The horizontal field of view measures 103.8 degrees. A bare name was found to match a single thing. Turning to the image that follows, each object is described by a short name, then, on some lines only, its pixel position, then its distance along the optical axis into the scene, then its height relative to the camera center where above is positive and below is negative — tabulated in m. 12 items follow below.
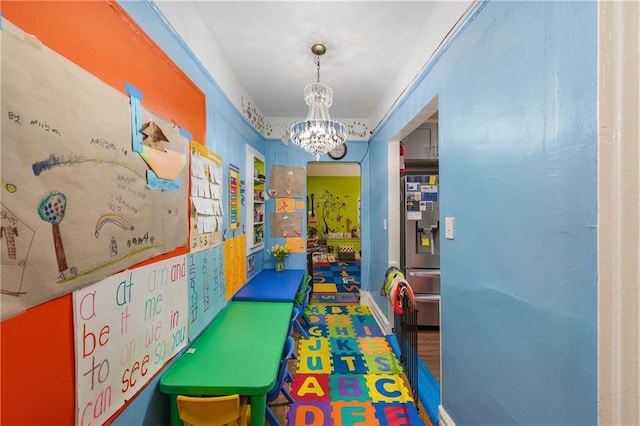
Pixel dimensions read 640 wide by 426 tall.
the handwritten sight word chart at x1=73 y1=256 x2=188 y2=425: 0.80 -0.47
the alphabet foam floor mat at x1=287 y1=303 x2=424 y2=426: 1.66 -1.34
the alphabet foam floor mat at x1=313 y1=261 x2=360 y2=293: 4.39 -1.32
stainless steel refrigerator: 2.83 -0.33
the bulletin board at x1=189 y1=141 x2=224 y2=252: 1.48 +0.09
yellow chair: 1.09 -0.87
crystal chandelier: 1.99 +0.71
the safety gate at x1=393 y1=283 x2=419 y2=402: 1.79 -0.96
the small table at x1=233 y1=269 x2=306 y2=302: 2.21 -0.75
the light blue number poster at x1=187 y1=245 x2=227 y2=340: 1.47 -0.49
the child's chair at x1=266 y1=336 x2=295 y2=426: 1.44 -0.97
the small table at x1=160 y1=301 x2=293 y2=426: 1.14 -0.77
